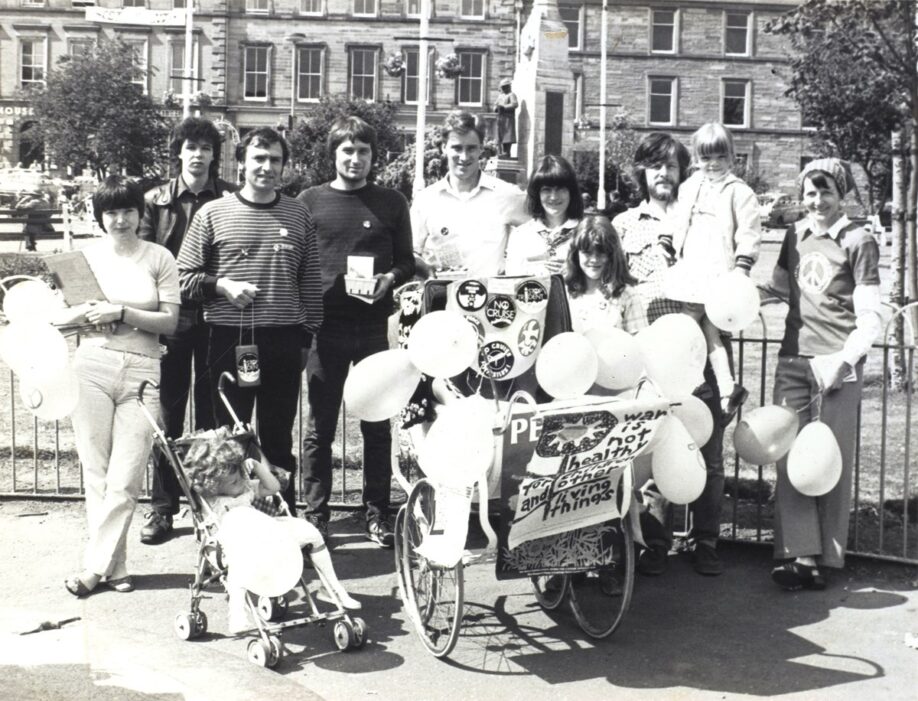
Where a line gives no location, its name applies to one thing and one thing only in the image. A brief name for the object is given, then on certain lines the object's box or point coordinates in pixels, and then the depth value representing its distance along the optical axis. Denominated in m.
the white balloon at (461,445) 4.46
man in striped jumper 6.05
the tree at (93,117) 38.53
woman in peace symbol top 5.60
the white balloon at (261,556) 4.58
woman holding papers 5.68
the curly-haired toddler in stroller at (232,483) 4.99
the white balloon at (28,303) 5.56
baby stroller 4.80
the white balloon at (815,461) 5.42
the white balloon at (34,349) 5.42
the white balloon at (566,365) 4.83
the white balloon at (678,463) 5.14
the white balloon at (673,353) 5.20
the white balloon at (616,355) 5.12
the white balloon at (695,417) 5.36
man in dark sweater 6.36
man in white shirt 6.17
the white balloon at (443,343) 4.81
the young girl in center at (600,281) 5.42
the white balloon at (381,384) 5.08
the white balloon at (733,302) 5.50
